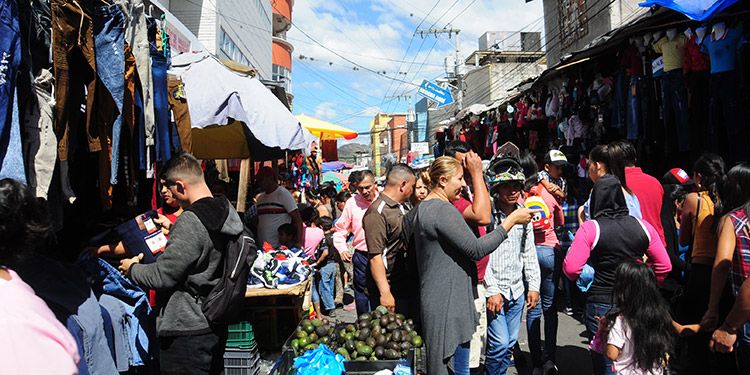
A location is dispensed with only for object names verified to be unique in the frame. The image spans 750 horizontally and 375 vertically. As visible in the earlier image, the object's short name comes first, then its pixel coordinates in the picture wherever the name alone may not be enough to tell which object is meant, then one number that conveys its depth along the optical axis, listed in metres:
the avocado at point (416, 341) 3.40
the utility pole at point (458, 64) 28.19
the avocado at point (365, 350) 3.25
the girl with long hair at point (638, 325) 3.07
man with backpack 3.03
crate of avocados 3.18
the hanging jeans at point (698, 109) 5.11
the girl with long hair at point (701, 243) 3.81
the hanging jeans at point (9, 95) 2.20
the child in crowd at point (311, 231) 7.33
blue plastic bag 2.96
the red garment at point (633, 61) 6.02
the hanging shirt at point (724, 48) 4.55
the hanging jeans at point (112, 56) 3.04
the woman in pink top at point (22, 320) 1.46
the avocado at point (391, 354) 3.21
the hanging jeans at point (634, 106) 6.08
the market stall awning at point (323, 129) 11.17
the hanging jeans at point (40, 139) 2.42
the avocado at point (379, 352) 3.22
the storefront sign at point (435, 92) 20.41
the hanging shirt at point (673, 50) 5.21
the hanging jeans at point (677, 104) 5.36
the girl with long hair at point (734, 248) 2.88
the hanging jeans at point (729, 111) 4.68
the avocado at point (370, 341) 3.33
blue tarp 4.14
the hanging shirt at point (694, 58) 4.92
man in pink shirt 5.46
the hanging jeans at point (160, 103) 3.89
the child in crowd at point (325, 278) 7.64
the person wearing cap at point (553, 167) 5.90
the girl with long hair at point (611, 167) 4.19
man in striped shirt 3.96
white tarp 4.74
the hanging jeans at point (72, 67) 2.62
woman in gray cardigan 3.19
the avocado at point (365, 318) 3.56
